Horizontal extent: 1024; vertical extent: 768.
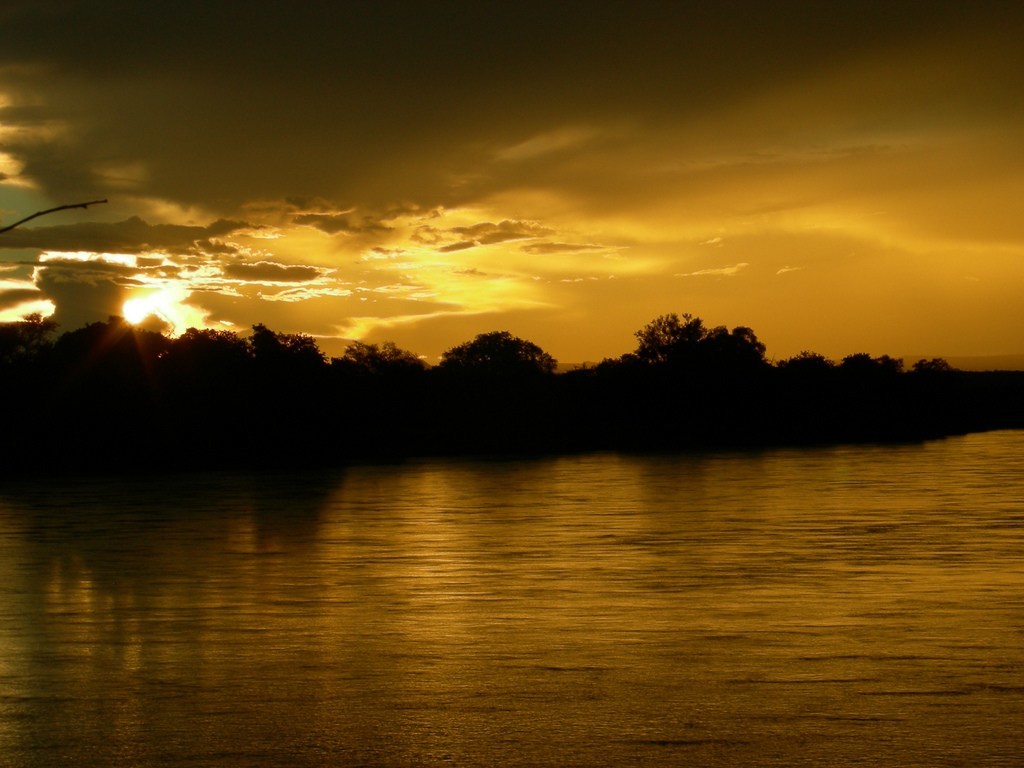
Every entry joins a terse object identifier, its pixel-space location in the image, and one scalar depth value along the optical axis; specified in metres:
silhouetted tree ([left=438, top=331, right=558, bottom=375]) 175.62
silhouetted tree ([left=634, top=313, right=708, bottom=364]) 153.00
